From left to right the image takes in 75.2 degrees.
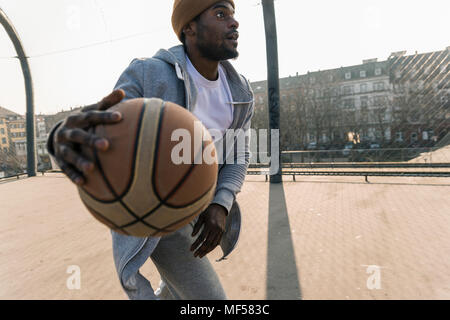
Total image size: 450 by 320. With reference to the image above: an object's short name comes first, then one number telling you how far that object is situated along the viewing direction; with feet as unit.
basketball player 5.28
